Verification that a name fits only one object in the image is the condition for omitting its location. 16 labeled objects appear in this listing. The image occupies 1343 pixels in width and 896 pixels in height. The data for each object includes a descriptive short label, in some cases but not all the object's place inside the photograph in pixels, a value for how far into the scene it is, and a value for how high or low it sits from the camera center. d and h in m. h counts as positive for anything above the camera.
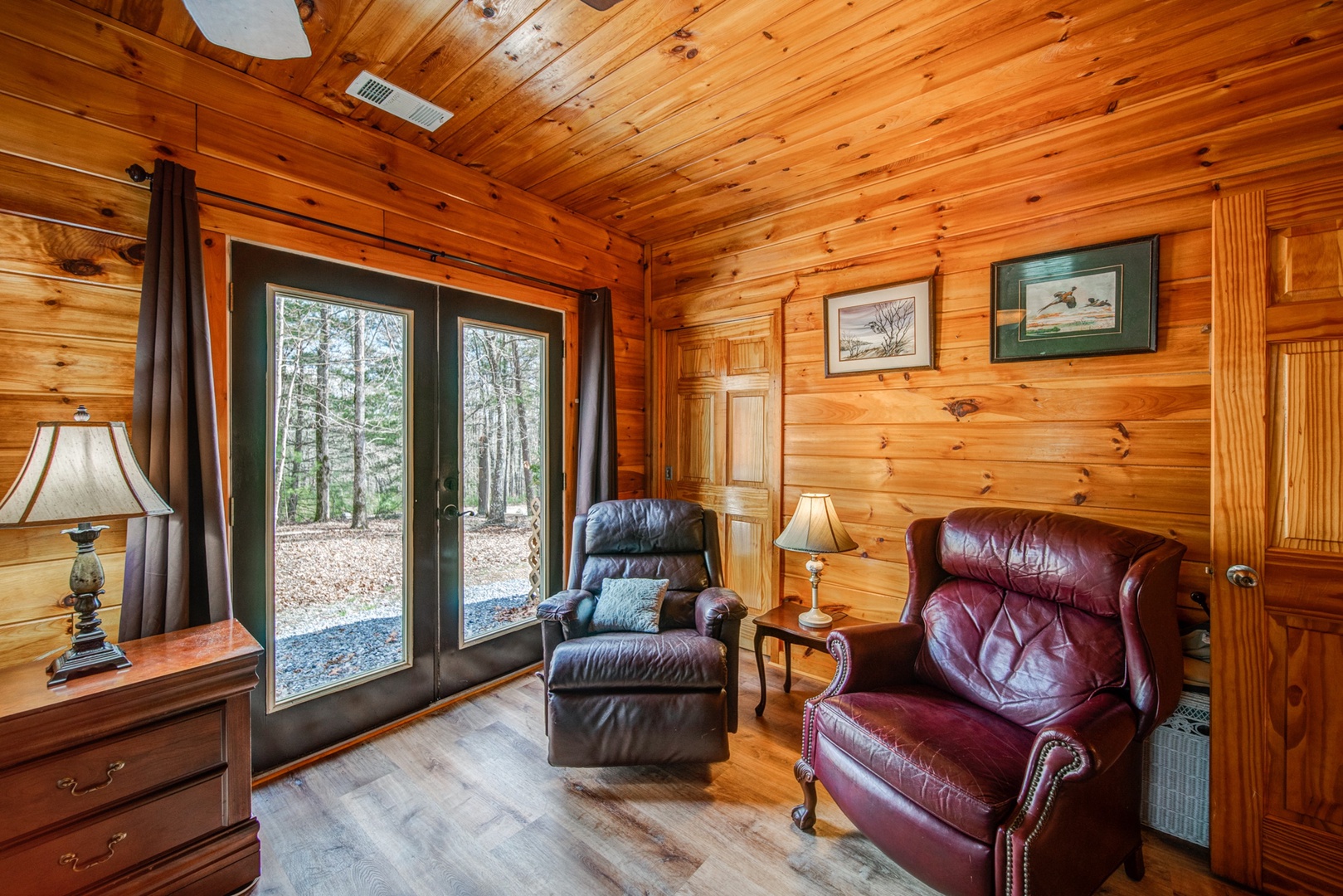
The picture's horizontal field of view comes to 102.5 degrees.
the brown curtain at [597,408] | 3.31 +0.22
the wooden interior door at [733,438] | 3.33 +0.04
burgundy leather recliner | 1.39 -0.84
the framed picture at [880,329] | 2.72 +0.61
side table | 2.51 -0.90
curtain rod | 1.89 +0.97
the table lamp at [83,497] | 1.39 -0.14
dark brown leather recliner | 2.11 -0.99
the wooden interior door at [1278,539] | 1.63 -0.31
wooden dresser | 1.34 -0.90
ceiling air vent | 2.16 +1.45
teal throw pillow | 2.46 -0.75
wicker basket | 1.84 -1.15
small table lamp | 2.55 -0.44
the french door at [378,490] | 2.20 -0.22
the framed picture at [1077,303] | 2.15 +0.59
